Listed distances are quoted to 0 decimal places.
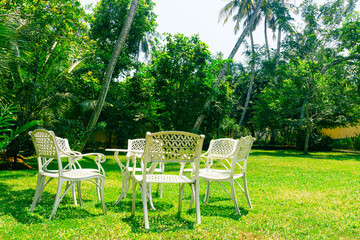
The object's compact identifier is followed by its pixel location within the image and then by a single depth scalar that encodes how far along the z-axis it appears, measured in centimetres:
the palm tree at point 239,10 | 2059
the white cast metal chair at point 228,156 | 377
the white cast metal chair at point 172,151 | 321
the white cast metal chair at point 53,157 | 340
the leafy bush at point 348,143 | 2061
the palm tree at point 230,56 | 1425
